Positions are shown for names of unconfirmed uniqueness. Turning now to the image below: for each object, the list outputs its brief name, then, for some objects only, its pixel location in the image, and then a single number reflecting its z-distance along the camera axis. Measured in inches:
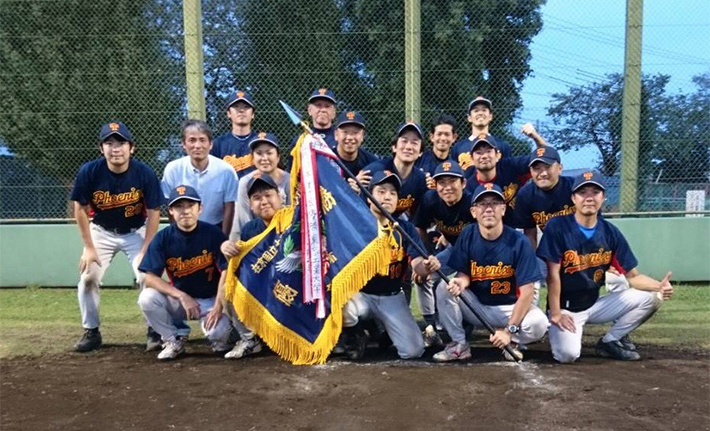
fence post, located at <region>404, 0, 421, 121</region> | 297.3
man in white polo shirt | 214.1
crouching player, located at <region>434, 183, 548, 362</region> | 179.2
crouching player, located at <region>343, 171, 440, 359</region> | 189.2
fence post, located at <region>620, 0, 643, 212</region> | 300.8
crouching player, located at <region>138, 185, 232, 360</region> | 193.8
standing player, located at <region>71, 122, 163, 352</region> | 207.2
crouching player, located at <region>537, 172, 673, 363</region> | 182.5
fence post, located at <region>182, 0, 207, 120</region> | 303.4
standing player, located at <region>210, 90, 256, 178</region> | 235.9
